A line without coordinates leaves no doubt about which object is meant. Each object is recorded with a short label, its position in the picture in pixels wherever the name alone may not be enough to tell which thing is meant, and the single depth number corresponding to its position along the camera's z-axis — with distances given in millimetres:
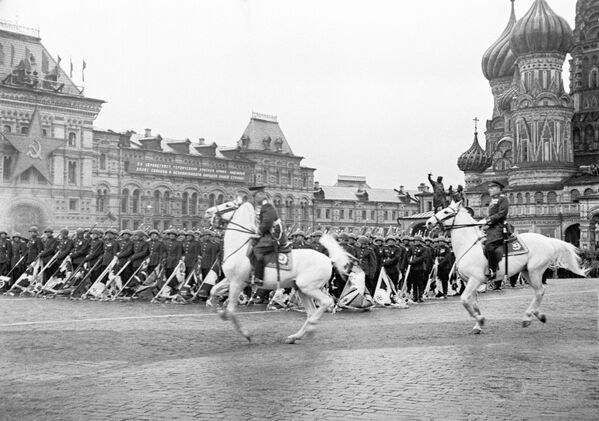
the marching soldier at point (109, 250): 21703
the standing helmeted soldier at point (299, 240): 19806
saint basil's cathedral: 61000
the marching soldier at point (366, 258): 19734
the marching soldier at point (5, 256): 24578
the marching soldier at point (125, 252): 21281
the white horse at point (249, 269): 12859
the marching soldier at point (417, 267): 21547
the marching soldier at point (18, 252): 24328
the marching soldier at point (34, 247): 23938
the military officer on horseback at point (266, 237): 12797
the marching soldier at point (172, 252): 20812
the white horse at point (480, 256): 14391
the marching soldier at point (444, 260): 23562
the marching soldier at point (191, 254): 20656
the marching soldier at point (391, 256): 20625
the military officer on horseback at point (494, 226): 14609
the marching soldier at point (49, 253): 23188
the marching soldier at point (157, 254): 21047
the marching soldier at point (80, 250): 22391
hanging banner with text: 64312
